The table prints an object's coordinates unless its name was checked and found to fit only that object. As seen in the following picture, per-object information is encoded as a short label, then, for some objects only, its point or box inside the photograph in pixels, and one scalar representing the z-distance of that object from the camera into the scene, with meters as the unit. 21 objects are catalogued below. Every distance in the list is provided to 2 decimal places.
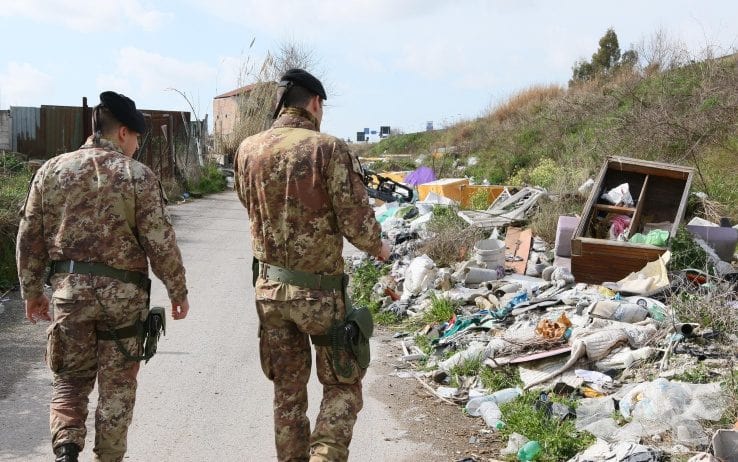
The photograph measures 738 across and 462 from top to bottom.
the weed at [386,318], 8.34
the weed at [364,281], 9.23
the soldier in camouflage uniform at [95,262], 3.70
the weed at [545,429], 4.57
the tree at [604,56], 36.43
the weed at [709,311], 5.93
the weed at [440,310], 7.84
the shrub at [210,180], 22.36
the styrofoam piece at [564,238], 9.48
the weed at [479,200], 14.82
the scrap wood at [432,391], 5.77
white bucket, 9.51
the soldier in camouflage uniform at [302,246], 3.71
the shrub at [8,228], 8.85
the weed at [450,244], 10.25
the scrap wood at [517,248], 9.70
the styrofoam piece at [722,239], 8.87
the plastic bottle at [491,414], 5.14
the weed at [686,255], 7.84
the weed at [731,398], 4.43
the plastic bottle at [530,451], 4.55
